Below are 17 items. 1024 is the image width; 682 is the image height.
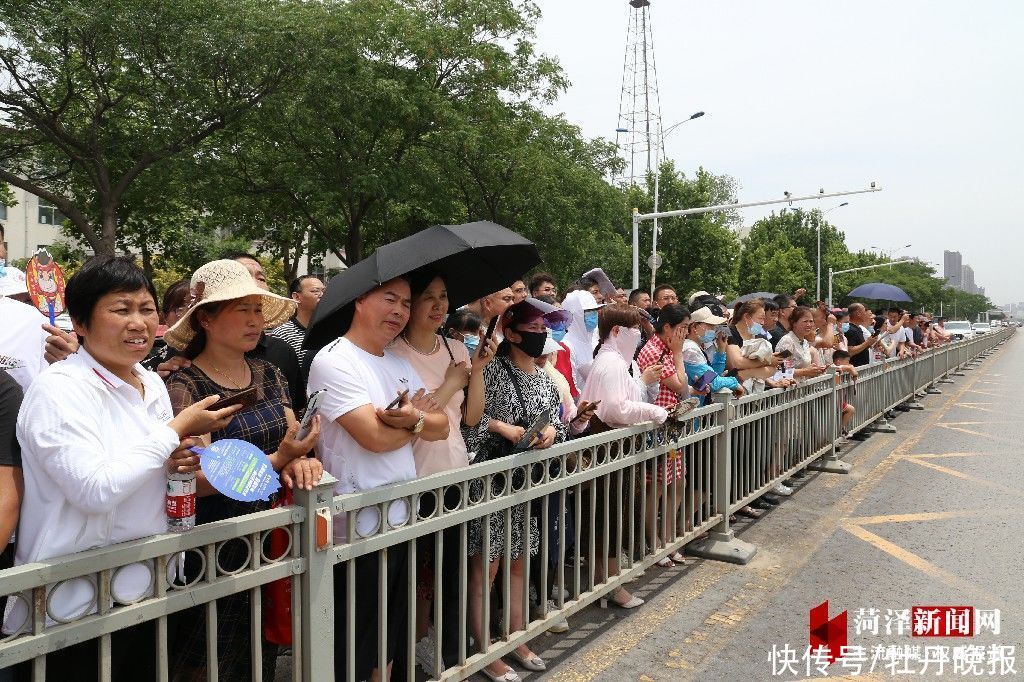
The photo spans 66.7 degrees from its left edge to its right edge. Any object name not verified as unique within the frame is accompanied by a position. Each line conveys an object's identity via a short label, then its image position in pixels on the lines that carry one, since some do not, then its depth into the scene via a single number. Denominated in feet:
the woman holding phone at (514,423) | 11.32
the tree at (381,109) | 56.29
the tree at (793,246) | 184.37
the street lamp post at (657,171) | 96.12
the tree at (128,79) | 43.60
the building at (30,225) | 147.64
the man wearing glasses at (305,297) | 16.91
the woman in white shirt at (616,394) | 14.39
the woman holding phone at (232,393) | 8.14
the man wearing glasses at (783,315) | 27.77
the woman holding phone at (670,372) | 15.89
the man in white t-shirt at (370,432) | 9.10
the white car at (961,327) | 135.98
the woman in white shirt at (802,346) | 25.67
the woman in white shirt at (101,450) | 6.59
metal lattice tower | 156.04
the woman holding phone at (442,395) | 10.69
